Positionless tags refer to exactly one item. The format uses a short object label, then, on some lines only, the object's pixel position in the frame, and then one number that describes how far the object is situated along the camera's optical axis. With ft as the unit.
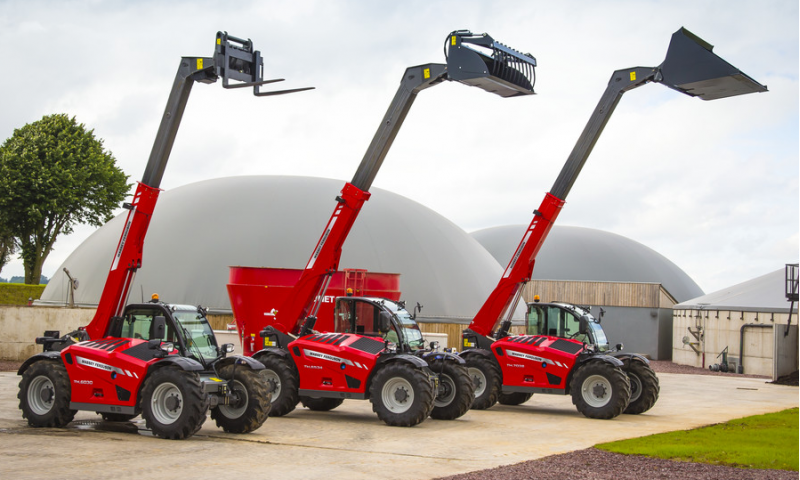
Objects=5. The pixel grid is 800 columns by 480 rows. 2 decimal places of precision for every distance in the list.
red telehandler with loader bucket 59.36
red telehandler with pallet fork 43.19
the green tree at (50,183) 164.66
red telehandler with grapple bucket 52.75
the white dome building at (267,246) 130.00
